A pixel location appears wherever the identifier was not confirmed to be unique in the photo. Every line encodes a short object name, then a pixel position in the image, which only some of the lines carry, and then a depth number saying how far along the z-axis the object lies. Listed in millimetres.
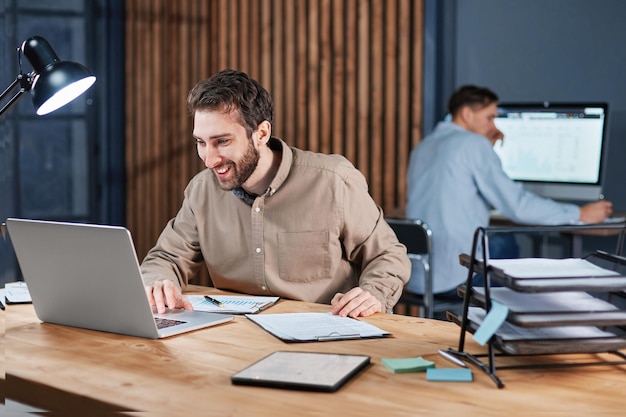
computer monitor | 4461
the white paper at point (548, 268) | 1657
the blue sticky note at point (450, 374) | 1585
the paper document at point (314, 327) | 1898
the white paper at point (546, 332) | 1641
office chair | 3861
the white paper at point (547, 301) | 1658
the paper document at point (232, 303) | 2211
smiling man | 2539
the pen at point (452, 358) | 1689
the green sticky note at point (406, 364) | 1641
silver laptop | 1858
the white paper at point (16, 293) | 2355
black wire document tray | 1610
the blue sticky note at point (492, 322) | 1594
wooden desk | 1456
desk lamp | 2256
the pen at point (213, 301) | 2278
